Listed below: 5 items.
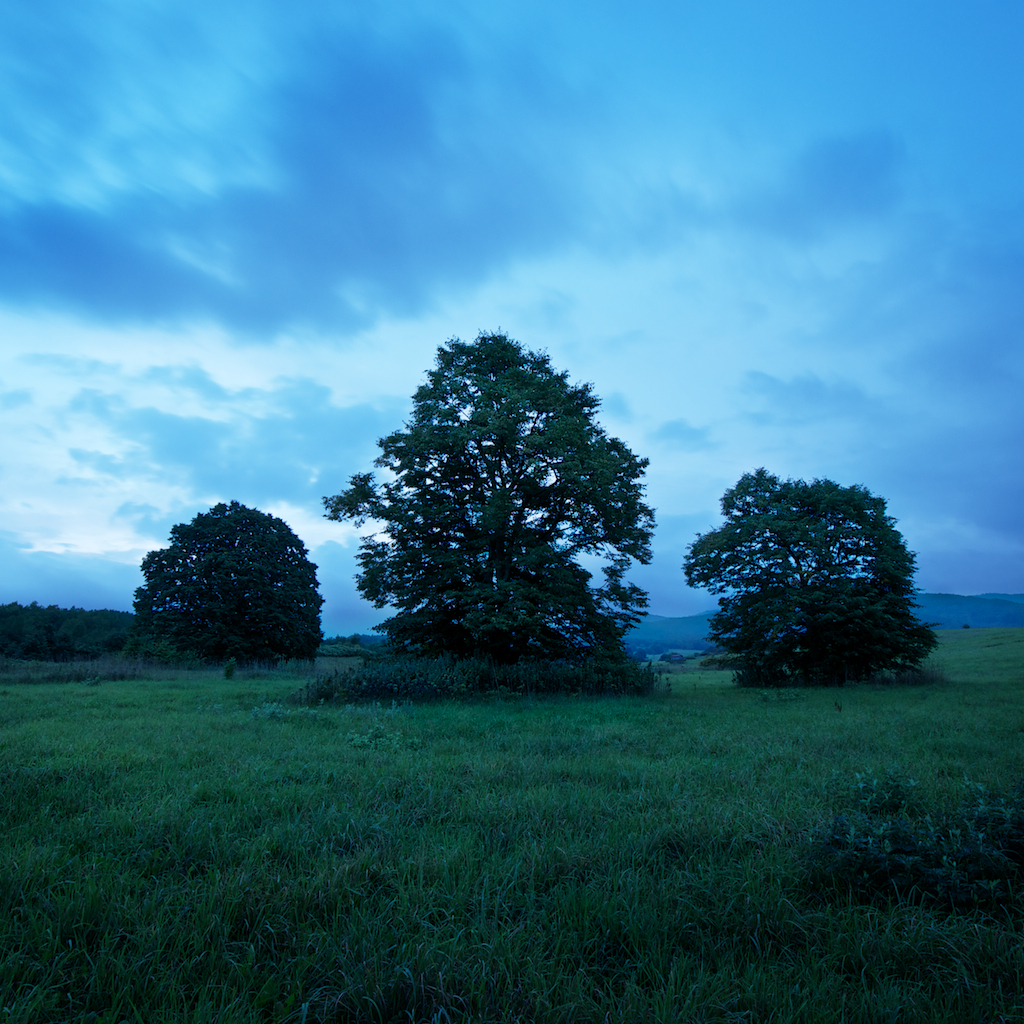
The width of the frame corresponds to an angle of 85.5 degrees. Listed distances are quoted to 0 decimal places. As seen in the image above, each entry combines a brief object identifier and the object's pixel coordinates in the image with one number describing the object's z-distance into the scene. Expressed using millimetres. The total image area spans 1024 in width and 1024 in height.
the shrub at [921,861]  3512
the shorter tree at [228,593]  36438
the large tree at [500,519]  17719
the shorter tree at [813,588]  24406
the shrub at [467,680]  15539
